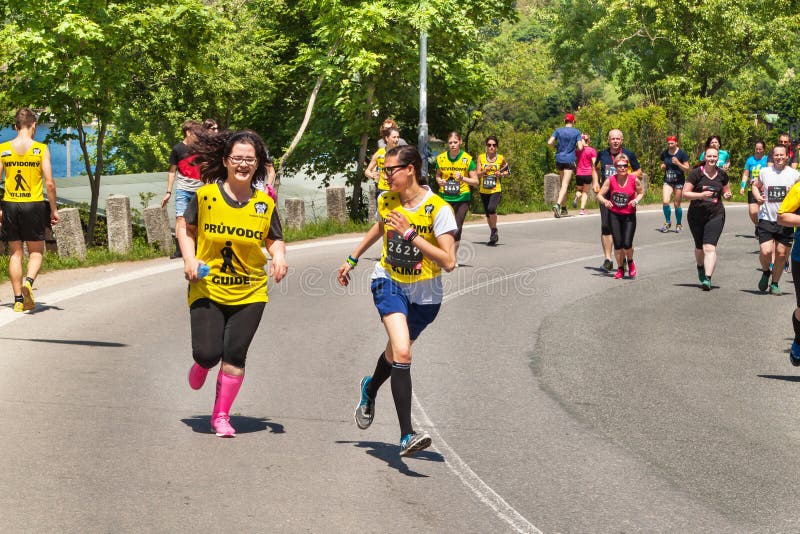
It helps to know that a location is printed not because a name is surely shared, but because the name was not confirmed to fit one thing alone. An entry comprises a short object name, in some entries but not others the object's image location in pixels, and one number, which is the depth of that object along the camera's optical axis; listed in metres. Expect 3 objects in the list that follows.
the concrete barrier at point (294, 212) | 22.50
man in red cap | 26.00
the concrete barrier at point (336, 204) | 23.59
